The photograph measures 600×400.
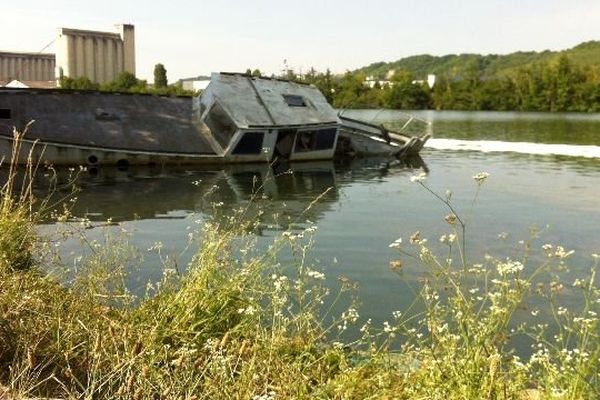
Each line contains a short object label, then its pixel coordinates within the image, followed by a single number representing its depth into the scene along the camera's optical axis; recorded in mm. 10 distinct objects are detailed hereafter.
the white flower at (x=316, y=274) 4889
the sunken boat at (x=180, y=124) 25969
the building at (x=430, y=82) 135000
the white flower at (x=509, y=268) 4191
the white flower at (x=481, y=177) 4922
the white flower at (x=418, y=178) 5092
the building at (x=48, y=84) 128650
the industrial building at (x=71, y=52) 192375
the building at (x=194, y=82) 166550
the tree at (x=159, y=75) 135488
